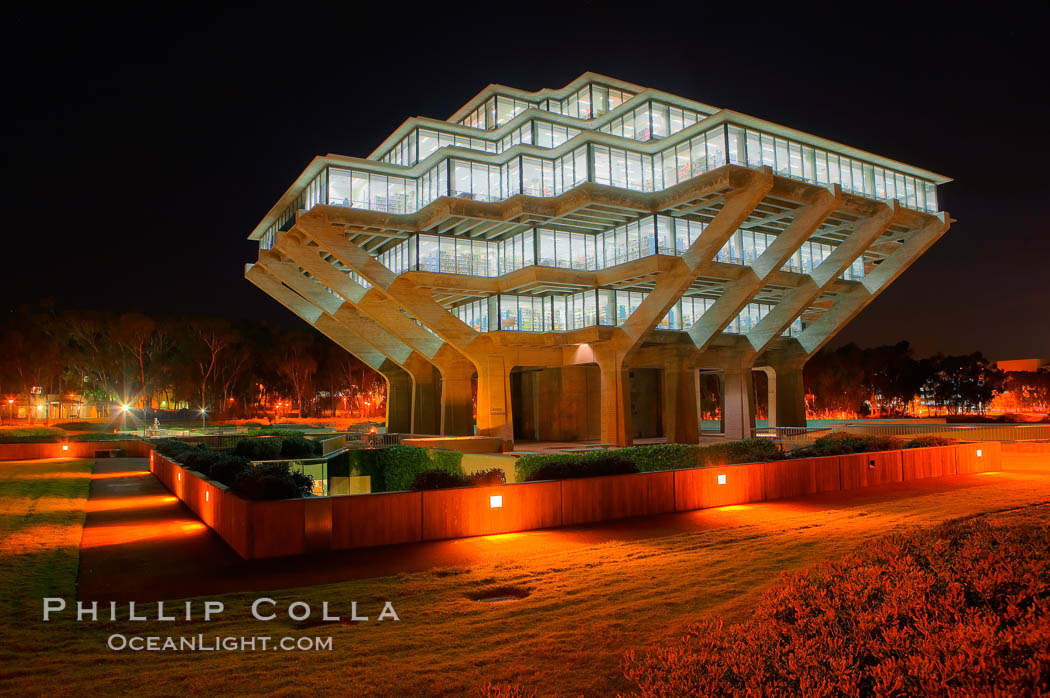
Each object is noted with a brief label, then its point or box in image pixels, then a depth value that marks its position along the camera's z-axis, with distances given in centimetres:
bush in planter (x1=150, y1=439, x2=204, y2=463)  2217
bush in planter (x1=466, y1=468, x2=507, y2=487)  1342
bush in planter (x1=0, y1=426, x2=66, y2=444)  3656
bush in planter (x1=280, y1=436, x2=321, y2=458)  3114
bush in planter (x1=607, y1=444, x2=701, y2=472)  2031
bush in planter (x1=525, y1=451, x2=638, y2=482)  1398
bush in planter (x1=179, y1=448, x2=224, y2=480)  1769
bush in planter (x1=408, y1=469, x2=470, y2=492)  1253
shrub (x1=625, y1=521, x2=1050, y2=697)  387
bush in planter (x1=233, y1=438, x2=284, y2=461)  3000
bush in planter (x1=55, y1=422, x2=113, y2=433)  5584
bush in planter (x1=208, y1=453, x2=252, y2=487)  1539
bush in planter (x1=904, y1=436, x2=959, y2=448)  2175
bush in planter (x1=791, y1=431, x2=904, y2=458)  1989
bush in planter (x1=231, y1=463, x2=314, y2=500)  1166
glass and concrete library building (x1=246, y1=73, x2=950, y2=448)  3712
